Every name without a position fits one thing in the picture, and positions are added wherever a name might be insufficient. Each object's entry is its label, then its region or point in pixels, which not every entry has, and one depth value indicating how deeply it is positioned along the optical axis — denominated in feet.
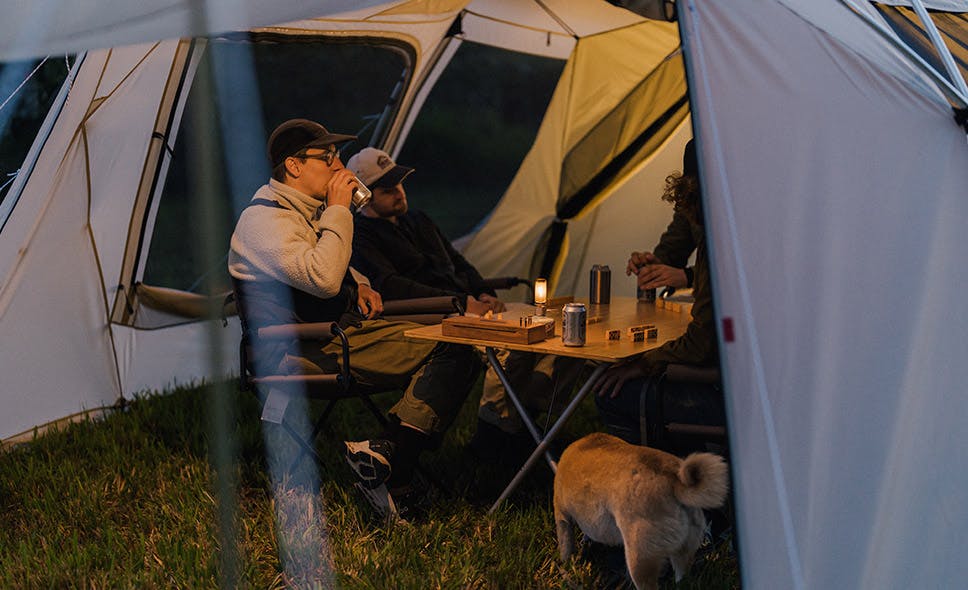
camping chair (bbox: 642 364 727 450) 9.05
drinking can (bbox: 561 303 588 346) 9.33
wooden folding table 9.32
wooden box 9.53
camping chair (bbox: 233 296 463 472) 10.43
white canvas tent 7.27
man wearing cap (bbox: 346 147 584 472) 11.66
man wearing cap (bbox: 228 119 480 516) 10.25
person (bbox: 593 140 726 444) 9.04
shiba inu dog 7.73
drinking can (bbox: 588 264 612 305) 12.61
